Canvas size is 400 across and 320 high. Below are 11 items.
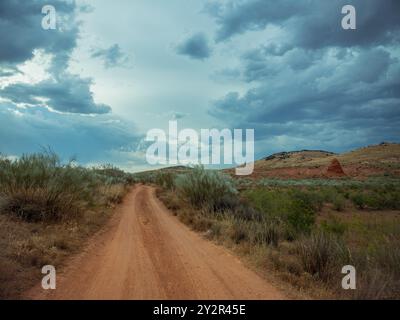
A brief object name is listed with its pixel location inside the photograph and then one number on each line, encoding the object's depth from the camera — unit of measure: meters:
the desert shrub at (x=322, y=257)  8.70
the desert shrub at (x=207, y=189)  19.23
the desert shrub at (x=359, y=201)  26.73
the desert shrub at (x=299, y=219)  13.57
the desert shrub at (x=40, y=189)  12.98
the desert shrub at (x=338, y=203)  25.82
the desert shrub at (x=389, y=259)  8.73
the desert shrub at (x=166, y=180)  38.19
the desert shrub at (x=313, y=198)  25.36
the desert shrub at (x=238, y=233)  12.47
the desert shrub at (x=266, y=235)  11.89
